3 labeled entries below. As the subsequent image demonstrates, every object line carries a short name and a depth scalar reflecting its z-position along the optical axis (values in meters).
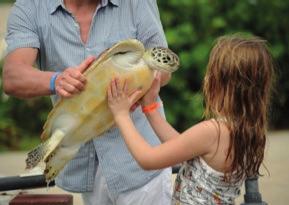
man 4.88
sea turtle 4.25
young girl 4.25
